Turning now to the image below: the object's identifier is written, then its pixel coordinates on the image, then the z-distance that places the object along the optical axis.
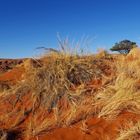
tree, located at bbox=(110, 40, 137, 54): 8.44
